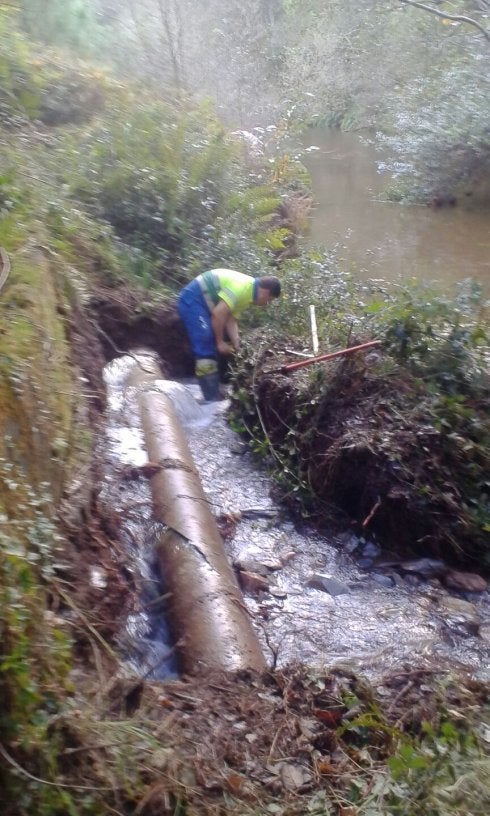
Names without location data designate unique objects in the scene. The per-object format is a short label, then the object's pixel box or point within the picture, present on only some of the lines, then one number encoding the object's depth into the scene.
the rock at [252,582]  5.53
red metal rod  6.71
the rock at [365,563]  6.09
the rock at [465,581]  5.82
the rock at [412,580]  5.89
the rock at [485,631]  5.30
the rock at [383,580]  5.89
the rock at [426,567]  5.97
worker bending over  8.05
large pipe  4.25
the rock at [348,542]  6.23
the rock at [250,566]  5.76
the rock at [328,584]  5.73
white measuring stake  7.32
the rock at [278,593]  5.58
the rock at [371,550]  6.19
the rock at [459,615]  5.36
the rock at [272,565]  5.86
